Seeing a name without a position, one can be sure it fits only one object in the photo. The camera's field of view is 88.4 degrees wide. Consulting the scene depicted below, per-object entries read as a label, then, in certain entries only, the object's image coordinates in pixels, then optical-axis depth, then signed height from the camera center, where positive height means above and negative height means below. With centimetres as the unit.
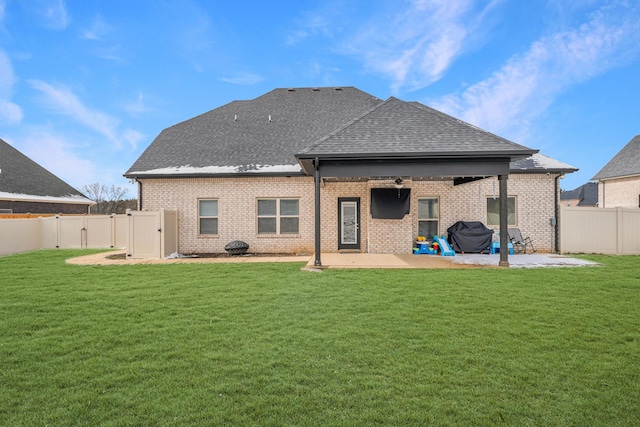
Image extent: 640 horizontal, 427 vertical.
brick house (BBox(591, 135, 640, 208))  2320 +290
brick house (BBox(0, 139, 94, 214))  2111 +205
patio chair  1286 -94
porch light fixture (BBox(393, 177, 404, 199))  1212 +130
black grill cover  1261 -78
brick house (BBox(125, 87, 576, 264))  1280 +74
